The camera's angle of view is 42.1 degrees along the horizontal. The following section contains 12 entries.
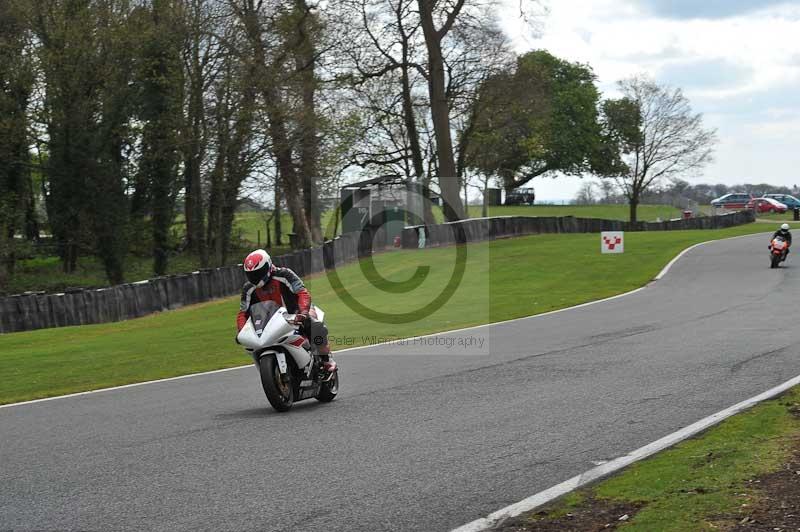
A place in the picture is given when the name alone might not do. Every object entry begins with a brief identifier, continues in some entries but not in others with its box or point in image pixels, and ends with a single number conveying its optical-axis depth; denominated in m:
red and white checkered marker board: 40.56
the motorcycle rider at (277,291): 10.92
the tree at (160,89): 43.00
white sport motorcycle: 10.55
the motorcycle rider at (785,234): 32.77
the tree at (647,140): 87.88
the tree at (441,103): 48.97
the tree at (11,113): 41.12
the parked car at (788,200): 89.36
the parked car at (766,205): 85.19
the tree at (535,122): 53.94
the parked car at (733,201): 91.30
